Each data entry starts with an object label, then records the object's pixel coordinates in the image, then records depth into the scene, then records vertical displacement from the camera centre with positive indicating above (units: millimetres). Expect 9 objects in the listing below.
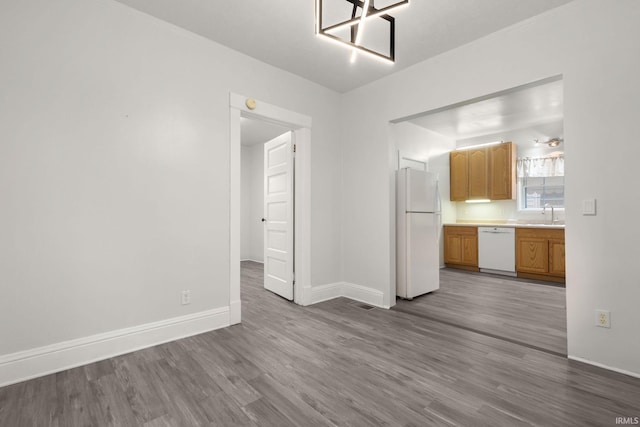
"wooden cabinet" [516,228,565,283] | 4895 -620
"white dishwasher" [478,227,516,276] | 5406 -611
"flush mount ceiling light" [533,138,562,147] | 5465 +1340
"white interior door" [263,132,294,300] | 3869 +3
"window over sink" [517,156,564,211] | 5688 +652
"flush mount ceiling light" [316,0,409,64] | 1593 +1087
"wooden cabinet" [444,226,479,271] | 5919 -615
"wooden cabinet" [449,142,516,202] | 5801 +870
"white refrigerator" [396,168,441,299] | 3879 -216
